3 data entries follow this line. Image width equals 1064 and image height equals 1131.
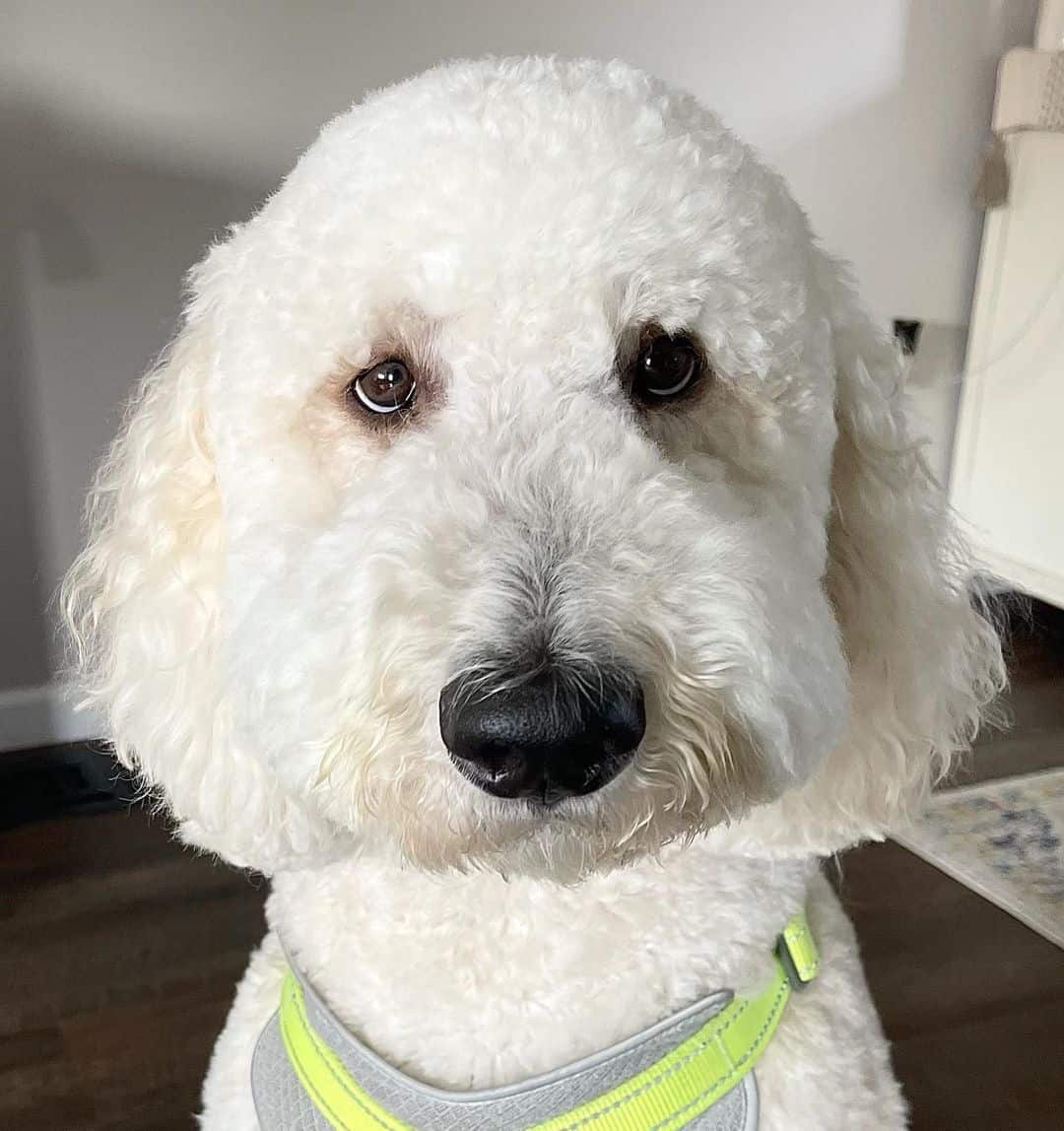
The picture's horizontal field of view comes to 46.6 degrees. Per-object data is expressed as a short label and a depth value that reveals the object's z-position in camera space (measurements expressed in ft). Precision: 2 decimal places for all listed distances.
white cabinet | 8.29
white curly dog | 1.80
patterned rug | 6.25
